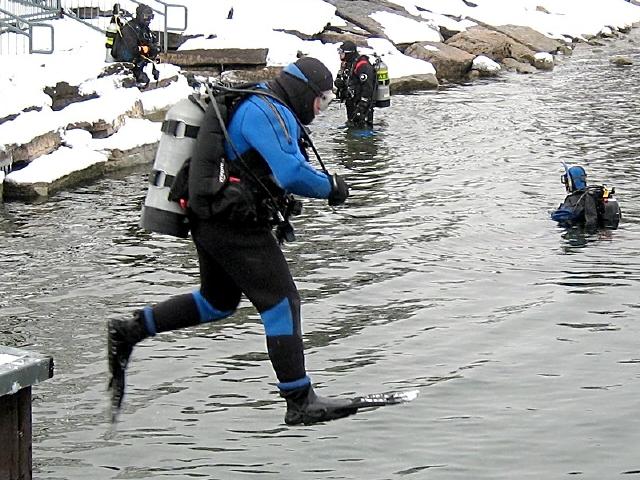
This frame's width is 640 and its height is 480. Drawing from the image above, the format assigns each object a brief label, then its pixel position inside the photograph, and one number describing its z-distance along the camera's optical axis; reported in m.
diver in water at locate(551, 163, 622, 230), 11.65
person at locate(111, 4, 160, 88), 18.05
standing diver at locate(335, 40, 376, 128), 17.67
